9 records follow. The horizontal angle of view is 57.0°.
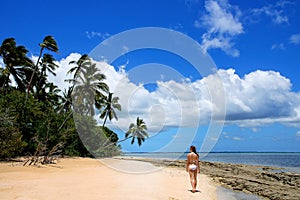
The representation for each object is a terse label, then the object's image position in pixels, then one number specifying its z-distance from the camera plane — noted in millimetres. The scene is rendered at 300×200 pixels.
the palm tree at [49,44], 30669
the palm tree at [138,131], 47688
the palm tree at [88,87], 35938
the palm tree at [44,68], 33841
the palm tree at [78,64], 35766
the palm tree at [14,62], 30016
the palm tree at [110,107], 42831
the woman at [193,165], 9914
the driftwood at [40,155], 16062
